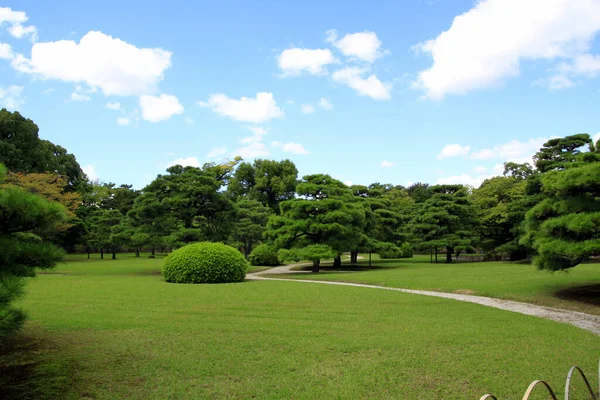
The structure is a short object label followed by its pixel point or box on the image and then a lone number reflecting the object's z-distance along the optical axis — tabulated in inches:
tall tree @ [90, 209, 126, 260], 1428.6
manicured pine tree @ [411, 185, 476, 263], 1206.9
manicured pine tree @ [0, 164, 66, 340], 168.2
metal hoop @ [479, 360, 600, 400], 100.7
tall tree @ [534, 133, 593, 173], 1104.8
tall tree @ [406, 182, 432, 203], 1840.2
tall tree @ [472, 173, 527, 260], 1189.1
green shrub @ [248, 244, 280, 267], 1160.8
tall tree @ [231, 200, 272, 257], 1360.7
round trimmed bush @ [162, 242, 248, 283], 644.1
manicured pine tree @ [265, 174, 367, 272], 872.3
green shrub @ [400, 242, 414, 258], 1259.6
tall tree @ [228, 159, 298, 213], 1908.3
